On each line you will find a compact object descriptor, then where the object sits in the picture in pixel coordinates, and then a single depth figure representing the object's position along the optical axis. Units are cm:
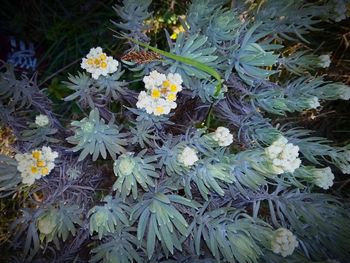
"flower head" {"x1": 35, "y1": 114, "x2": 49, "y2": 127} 27
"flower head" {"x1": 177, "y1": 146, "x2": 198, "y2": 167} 24
